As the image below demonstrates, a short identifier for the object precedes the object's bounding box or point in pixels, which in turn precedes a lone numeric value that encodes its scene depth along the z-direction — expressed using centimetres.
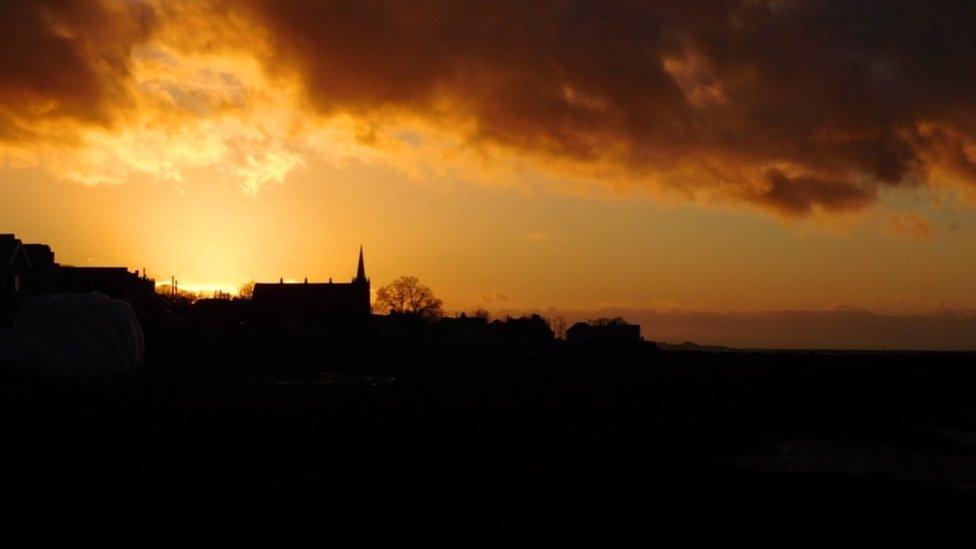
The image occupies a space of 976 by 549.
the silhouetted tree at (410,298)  17588
